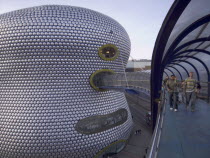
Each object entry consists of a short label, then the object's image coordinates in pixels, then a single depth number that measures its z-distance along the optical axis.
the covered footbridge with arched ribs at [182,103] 2.98
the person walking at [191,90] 5.73
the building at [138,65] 55.53
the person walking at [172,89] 5.97
